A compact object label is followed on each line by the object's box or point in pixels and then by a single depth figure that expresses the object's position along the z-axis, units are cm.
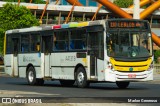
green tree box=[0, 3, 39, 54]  6116
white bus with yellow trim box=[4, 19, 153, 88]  2542
